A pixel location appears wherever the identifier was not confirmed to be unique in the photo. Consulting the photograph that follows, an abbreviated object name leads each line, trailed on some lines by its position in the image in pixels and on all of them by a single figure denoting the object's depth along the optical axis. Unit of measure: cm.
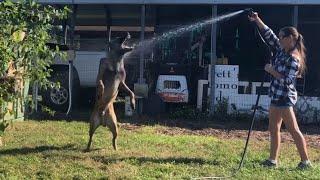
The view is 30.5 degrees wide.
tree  518
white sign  1263
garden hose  690
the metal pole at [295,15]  1224
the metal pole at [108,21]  1486
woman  711
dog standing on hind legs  799
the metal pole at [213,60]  1258
